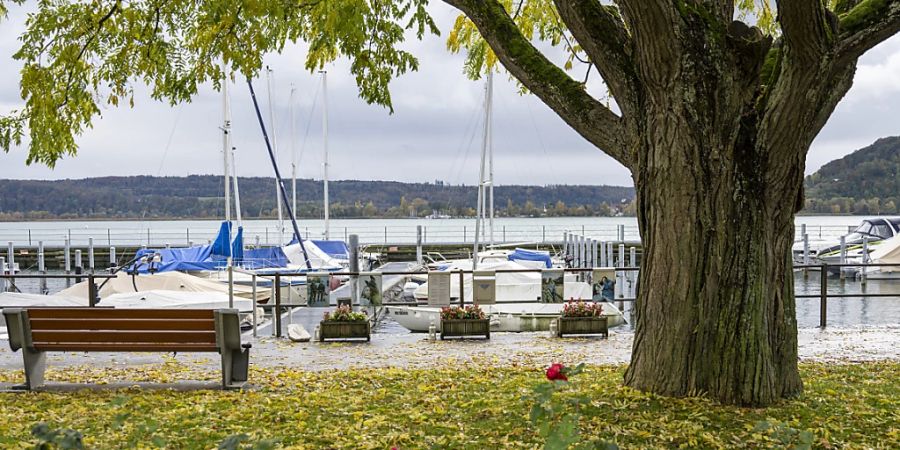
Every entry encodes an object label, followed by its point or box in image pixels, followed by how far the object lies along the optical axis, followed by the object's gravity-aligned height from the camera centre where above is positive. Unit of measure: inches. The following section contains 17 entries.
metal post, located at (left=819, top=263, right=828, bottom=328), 558.6 -61.2
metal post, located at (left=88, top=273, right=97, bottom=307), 538.0 -56.8
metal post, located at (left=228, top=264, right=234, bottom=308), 575.5 -57.5
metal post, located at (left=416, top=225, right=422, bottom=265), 1895.5 -100.6
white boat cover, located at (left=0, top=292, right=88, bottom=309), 793.6 -92.4
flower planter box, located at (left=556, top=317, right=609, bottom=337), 523.5 -75.5
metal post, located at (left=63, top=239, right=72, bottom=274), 2033.7 -136.3
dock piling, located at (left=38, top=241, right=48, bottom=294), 2073.1 -148.3
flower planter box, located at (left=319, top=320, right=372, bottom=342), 510.0 -75.5
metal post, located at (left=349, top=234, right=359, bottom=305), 856.9 -56.1
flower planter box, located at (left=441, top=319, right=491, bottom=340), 524.7 -76.0
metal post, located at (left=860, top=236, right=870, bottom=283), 1688.2 -111.6
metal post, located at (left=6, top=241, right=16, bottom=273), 1885.2 -123.4
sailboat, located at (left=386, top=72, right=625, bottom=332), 818.8 -113.1
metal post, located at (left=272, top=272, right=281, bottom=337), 530.6 -63.5
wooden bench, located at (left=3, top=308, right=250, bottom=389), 325.4 -48.8
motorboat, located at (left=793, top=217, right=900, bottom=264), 1898.4 -103.2
